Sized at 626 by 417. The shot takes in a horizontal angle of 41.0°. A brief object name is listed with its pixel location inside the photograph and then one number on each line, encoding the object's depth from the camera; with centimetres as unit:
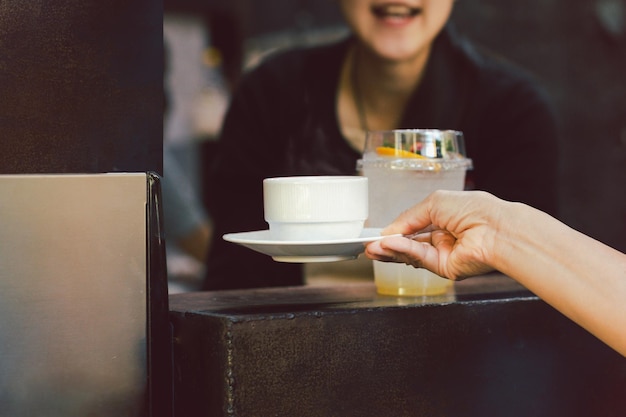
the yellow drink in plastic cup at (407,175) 132
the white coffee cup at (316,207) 111
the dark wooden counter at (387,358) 106
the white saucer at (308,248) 102
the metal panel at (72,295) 99
